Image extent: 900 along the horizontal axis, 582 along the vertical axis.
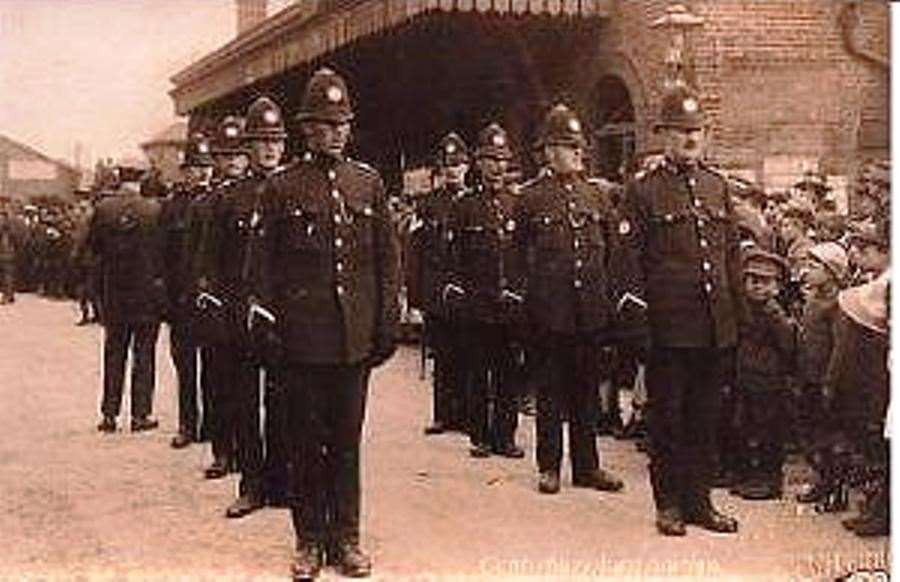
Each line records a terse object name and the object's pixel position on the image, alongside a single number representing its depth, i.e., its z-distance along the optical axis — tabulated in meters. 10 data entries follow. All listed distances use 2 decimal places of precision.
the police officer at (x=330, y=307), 4.70
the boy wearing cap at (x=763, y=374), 5.84
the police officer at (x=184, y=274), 6.62
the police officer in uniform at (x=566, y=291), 5.87
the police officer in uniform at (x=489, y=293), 6.85
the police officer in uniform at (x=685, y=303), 5.19
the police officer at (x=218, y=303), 5.90
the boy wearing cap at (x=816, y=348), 5.56
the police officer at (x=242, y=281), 5.49
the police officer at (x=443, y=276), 7.30
